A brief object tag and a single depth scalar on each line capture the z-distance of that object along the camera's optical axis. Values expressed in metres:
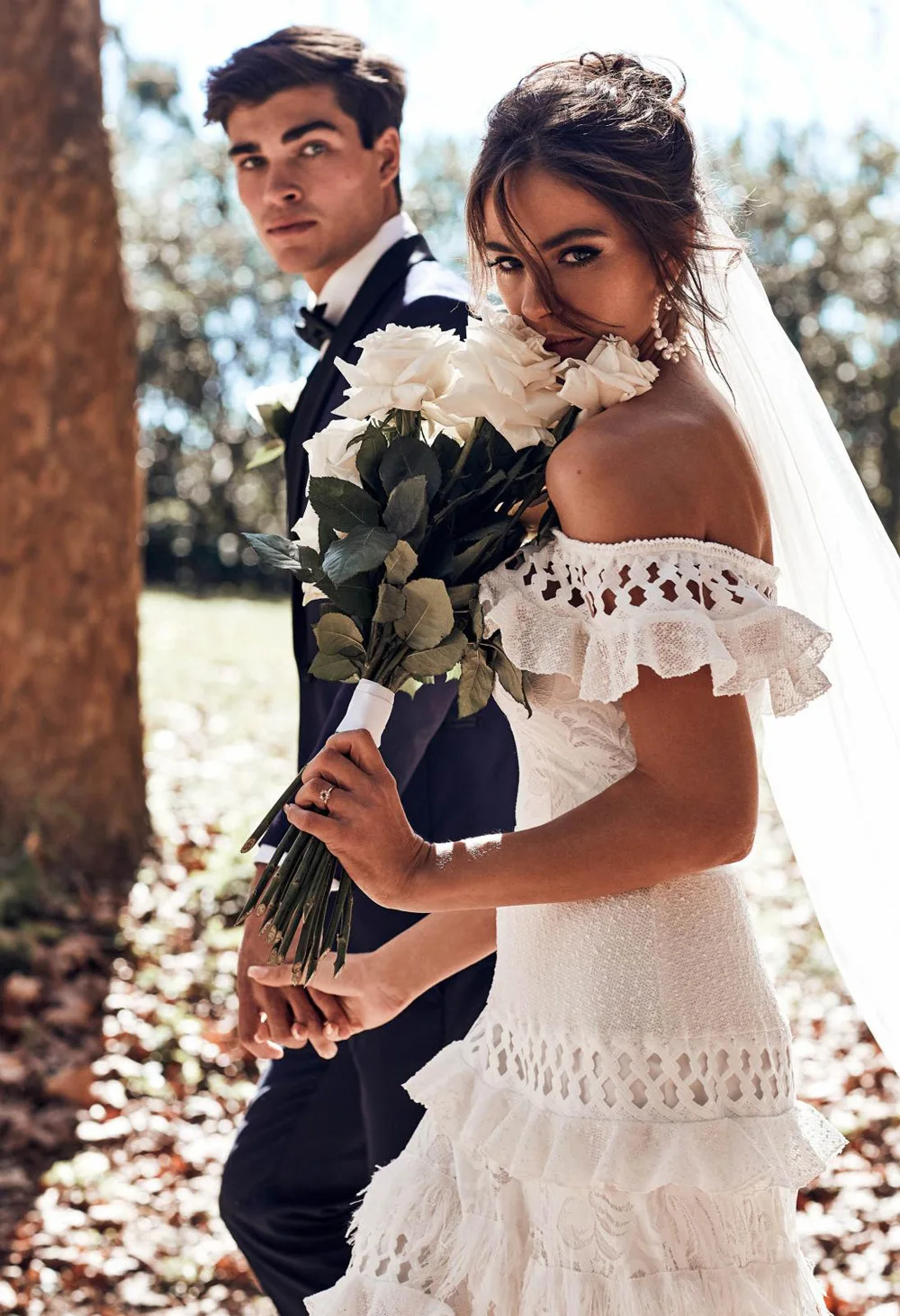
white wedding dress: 1.75
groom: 2.90
